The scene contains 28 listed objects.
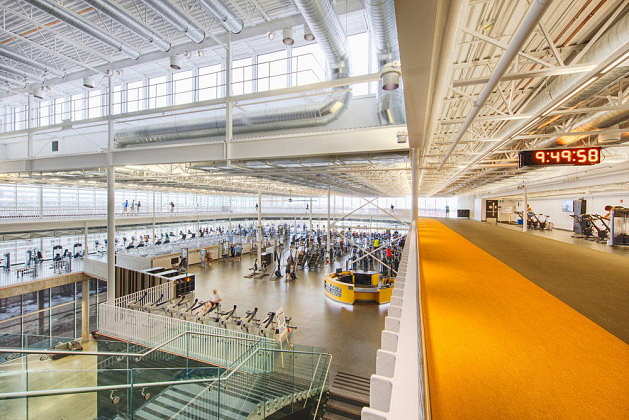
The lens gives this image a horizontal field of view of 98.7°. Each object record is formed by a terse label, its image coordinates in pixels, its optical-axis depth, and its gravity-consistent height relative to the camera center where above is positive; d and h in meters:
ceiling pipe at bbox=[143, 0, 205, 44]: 5.85 +4.47
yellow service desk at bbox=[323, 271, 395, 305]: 11.32 -3.46
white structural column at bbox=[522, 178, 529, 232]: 12.43 -0.07
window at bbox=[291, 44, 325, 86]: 8.24 +4.96
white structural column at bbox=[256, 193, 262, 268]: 15.89 -1.60
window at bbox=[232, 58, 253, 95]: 11.48 +5.93
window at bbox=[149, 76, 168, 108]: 13.22 +5.89
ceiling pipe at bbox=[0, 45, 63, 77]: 8.16 +4.84
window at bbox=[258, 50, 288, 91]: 11.09 +5.91
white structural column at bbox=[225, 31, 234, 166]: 6.58 +2.55
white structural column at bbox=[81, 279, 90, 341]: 10.11 -3.90
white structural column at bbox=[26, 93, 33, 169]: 9.24 +2.48
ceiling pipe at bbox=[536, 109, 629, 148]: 4.73 +1.65
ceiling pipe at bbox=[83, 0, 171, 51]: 5.87 +4.53
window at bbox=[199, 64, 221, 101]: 12.42 +6.08
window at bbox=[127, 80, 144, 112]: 13.34 +5.88
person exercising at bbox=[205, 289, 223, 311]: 9.37 -3.34
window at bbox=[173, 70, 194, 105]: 12.88 +5.87
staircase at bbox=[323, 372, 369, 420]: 5.52 -3.99
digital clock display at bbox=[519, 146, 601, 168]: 4.84 +0.98
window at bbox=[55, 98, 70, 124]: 14.51 +5.61
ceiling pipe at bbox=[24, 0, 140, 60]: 5.70 +4.44
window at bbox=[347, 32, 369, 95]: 10.20 +6.07
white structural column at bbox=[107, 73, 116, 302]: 8.28 -0.48
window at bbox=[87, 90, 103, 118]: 13.58 +5.41
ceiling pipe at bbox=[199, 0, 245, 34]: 6.10 +4.57
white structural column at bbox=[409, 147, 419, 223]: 5.38 +0.63
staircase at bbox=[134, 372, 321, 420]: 4.41 -3.60
